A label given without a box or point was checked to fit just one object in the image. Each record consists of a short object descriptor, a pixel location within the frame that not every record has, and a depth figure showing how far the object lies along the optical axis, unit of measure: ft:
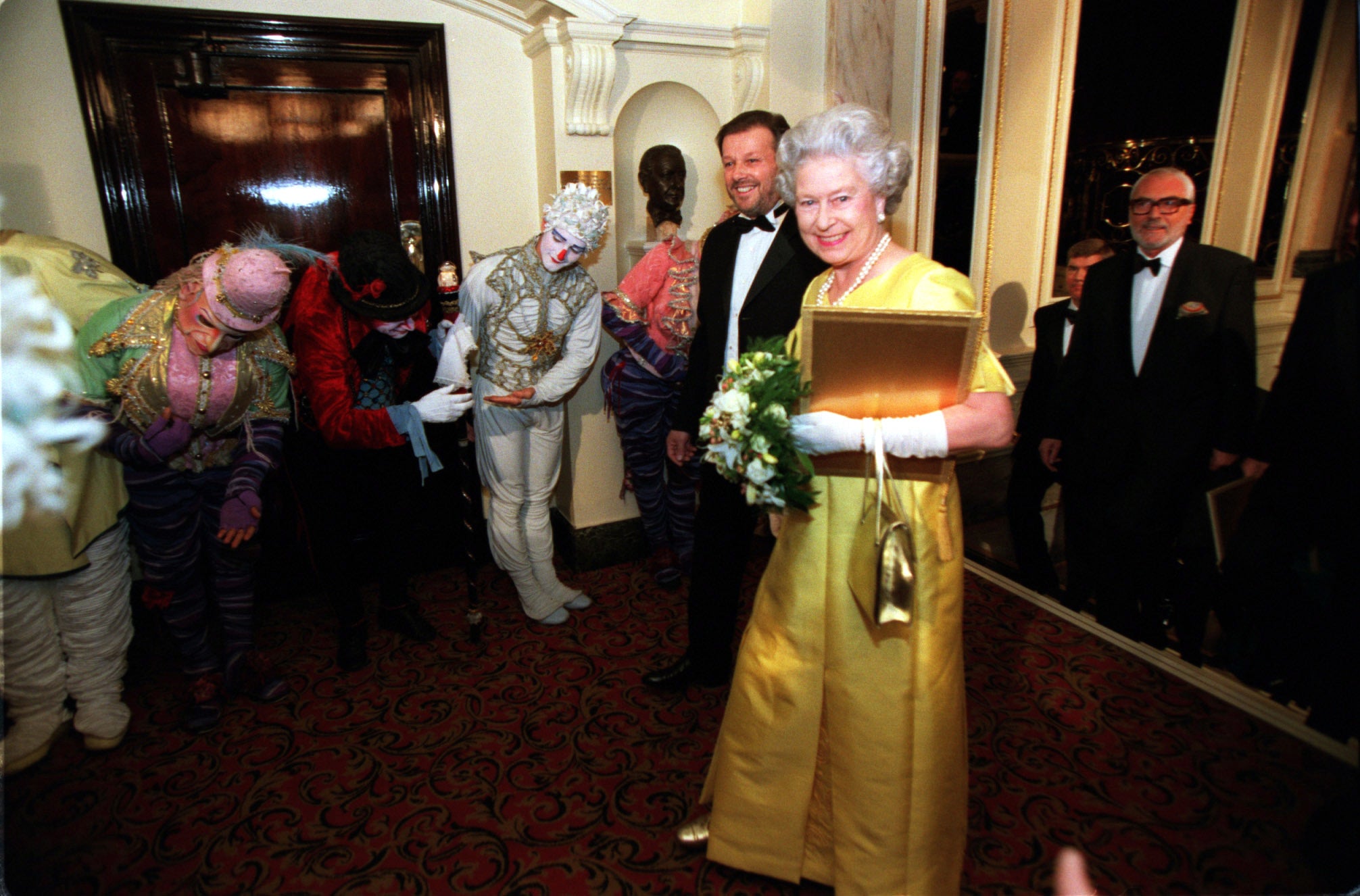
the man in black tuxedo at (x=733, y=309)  6.81
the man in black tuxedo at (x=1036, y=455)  7.47
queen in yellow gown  4.73
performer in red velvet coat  8.15
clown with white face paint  9.07
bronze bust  10.91
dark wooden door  9.08
